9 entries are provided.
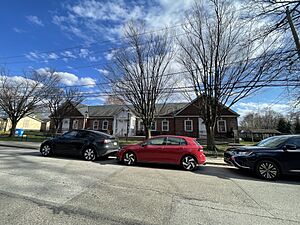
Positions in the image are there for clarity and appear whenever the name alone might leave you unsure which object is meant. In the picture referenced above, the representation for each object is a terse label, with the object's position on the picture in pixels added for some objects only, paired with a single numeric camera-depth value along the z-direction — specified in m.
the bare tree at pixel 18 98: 25.12
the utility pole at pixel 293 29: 7.05
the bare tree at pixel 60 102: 25.68
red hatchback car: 7.84
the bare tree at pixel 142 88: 16.86
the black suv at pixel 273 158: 6.59
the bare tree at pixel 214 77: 13.97
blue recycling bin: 28.53
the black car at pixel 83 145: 9.38
